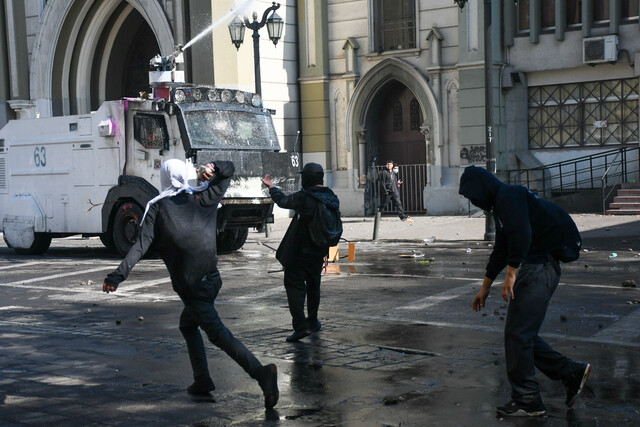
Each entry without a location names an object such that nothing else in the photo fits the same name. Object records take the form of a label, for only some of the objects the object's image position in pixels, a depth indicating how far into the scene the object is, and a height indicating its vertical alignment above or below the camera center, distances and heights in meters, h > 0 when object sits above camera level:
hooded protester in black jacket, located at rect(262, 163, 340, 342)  9.05 -0.70
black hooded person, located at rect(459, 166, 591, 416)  6.00 -0.64
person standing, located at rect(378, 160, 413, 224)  25.61 -0.20
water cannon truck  17.34 +0.49
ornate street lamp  22.00 +3.61
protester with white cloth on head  6.70 -0.50
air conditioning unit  24.31 +3.24
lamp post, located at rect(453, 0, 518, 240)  18.55 +1.54
